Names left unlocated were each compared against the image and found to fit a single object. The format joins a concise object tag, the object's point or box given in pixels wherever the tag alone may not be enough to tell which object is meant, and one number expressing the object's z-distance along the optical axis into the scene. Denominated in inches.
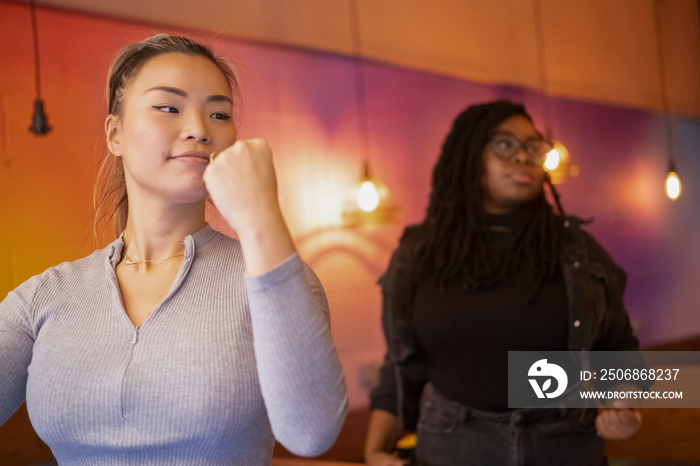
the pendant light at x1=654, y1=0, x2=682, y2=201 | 198.7
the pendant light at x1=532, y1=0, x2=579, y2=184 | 189.8
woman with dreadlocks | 73.5
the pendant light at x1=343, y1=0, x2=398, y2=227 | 139.7
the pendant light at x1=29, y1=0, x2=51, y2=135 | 100.0
